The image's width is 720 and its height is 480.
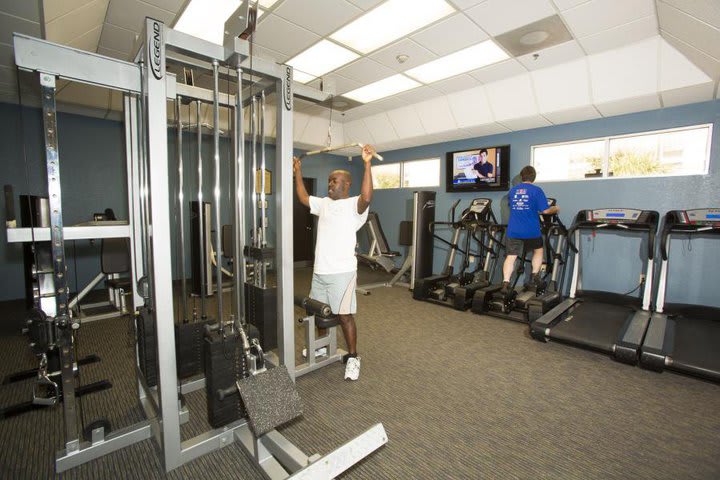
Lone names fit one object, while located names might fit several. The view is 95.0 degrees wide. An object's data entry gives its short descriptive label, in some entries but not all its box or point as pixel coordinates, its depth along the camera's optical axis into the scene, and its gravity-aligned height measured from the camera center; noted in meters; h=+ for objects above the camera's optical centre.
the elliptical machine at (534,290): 4.18 -1.00
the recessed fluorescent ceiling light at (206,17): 2.95 +1.86
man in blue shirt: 4.19 -0.11
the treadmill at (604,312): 2.97 -1.07
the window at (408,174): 6.69 +0.87
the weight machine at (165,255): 1.46 -0.23
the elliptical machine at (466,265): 4.71 -0.86
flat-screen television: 5.33 +0.76
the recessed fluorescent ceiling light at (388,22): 2.99 +1.89
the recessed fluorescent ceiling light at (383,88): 4.71 +1.91
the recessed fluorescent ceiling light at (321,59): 3.83 +1.91
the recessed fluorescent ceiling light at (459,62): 3.76 +1.88
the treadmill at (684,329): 2.58 -1.08
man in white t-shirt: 2.52 -0.27
